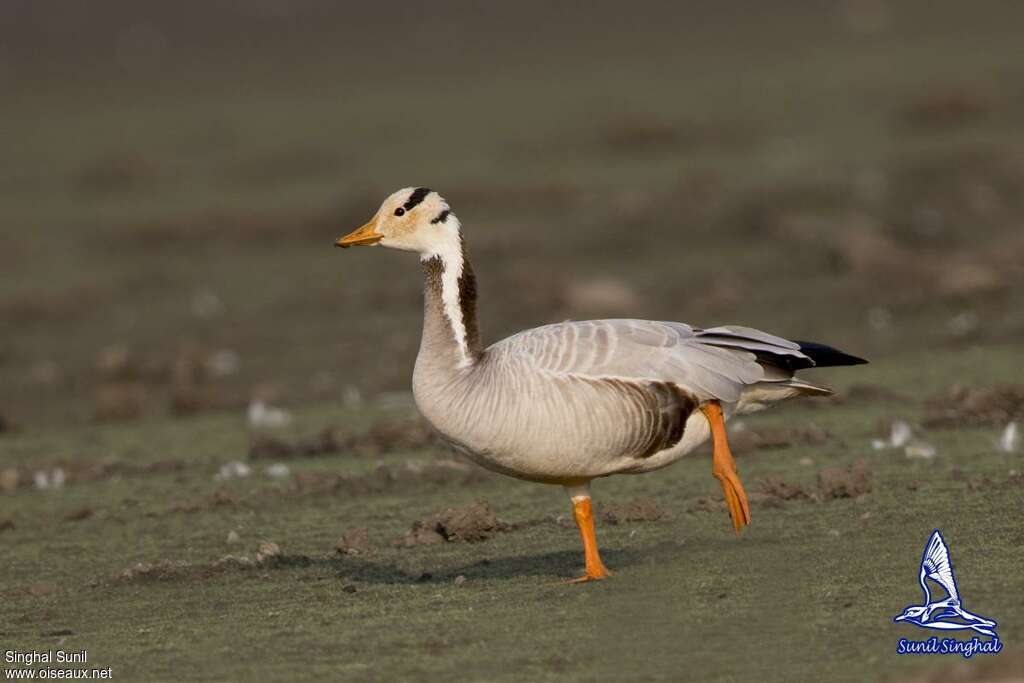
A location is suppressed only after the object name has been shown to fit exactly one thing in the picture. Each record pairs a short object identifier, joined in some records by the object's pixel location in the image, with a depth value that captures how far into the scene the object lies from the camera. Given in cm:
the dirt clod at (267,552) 1747
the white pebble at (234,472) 2187
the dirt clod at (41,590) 1709
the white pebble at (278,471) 2164
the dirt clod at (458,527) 1773
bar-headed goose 1530
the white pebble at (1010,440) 1964
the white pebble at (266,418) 2550
